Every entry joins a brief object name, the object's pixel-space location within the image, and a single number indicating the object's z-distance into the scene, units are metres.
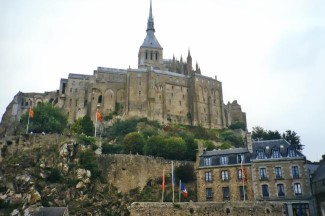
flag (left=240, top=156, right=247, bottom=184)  36.87
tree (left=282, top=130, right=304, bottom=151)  57.31
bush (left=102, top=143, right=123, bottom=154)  55.77
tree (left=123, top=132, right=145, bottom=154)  53.36
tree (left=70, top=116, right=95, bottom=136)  67.12
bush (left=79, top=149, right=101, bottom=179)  42.66
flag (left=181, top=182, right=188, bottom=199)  37.03
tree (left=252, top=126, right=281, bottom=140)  59.96
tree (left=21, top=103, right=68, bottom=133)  62.85
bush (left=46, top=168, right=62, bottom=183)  40.97
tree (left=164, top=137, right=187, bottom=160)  49.38
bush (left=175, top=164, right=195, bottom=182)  43.66
